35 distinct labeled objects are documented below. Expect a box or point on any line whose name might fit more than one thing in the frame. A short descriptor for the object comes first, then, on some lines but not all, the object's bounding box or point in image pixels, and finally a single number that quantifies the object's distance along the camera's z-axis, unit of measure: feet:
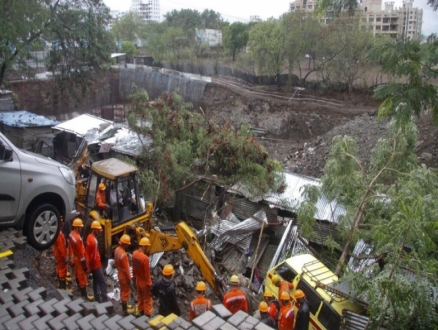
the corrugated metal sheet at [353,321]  21.52
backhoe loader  27.07
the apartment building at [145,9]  634.35
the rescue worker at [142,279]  23.84
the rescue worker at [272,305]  21.83
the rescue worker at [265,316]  21.63
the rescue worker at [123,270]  24.39
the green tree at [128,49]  159.71
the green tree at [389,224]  18.31
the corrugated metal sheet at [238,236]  38.01
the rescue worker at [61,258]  25.62
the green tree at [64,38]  49.44
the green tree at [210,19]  223.71
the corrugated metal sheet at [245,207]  41.61
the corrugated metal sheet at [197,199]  44.39
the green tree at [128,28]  213.09
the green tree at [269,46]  100.53
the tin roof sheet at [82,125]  53.06
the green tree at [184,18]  211.12
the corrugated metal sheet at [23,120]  56.42
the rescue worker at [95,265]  24.53
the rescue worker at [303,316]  21.70
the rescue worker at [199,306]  20.42
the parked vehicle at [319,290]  22.57
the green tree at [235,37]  146.72
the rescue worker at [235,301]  21.42
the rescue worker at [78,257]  24.93
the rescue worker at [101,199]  30.12
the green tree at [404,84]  18.80
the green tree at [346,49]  92.99
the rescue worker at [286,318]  21.01
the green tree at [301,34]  96.48
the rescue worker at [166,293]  22.89
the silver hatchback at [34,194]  22.48
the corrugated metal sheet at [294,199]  37.70
